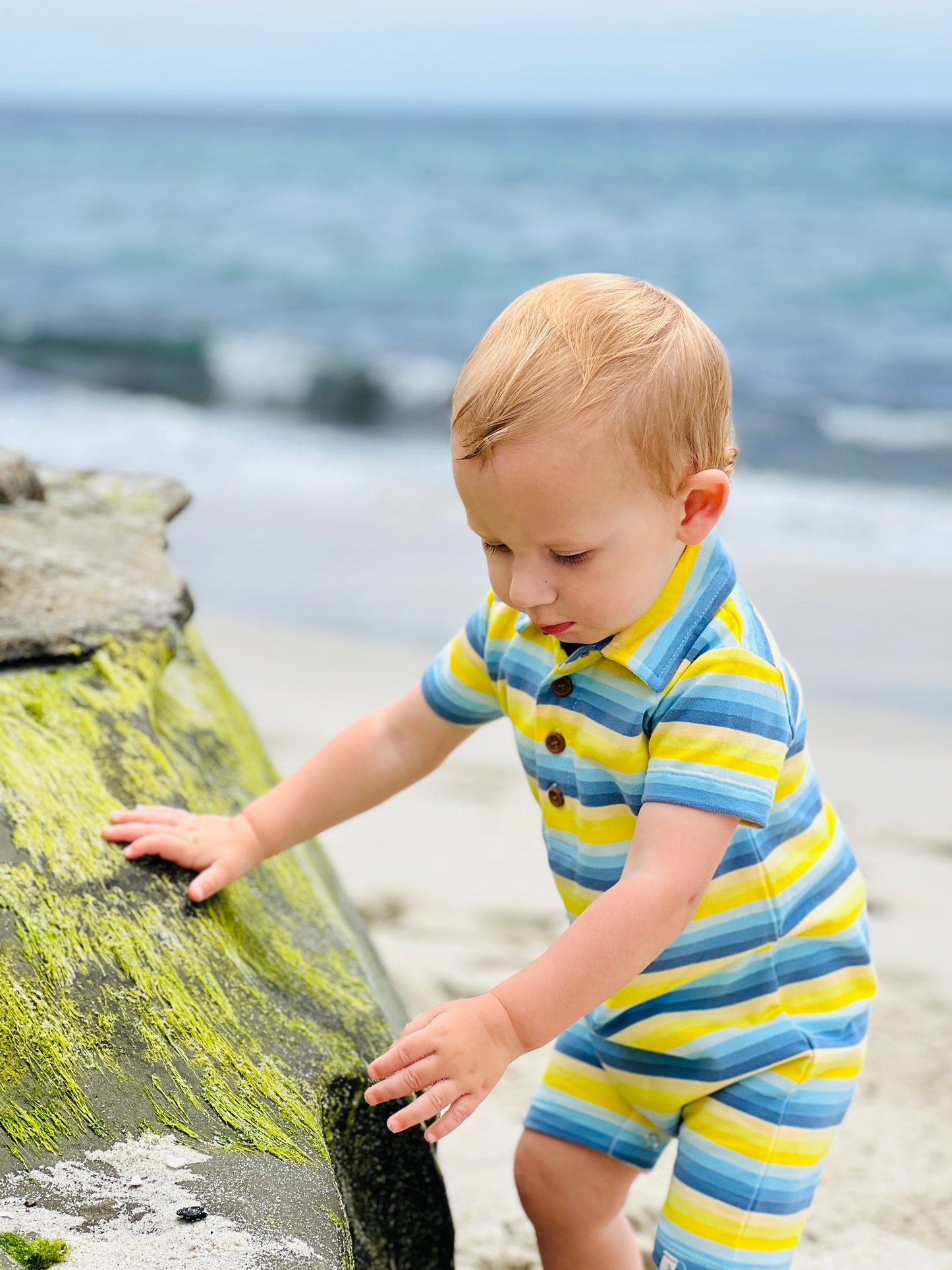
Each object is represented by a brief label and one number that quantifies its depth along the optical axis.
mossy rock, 1.46
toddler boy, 1.40
